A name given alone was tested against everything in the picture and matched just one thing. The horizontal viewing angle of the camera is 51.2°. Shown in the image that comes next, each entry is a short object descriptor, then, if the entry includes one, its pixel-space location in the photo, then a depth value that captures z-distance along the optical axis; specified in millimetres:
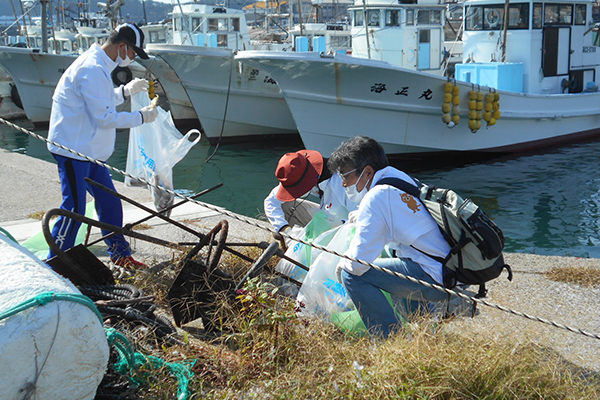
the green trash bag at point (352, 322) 3212
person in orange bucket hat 4273
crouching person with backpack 3051
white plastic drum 2105
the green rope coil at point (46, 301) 2129
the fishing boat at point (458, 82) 11453
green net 2607
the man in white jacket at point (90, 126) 4219
